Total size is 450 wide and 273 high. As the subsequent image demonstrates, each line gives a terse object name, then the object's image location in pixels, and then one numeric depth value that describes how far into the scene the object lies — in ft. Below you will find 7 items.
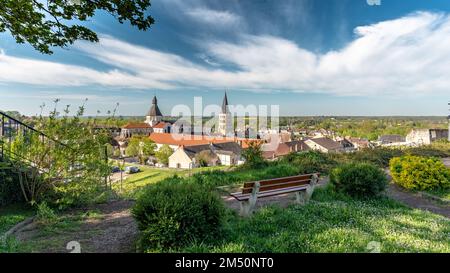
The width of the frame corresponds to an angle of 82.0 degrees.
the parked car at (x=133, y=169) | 99.25
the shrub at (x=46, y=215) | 13.78
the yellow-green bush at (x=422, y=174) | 23.85
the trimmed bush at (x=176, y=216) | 10.09
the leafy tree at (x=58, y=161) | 16.03
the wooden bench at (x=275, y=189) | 14.89
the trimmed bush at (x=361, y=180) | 20.20
